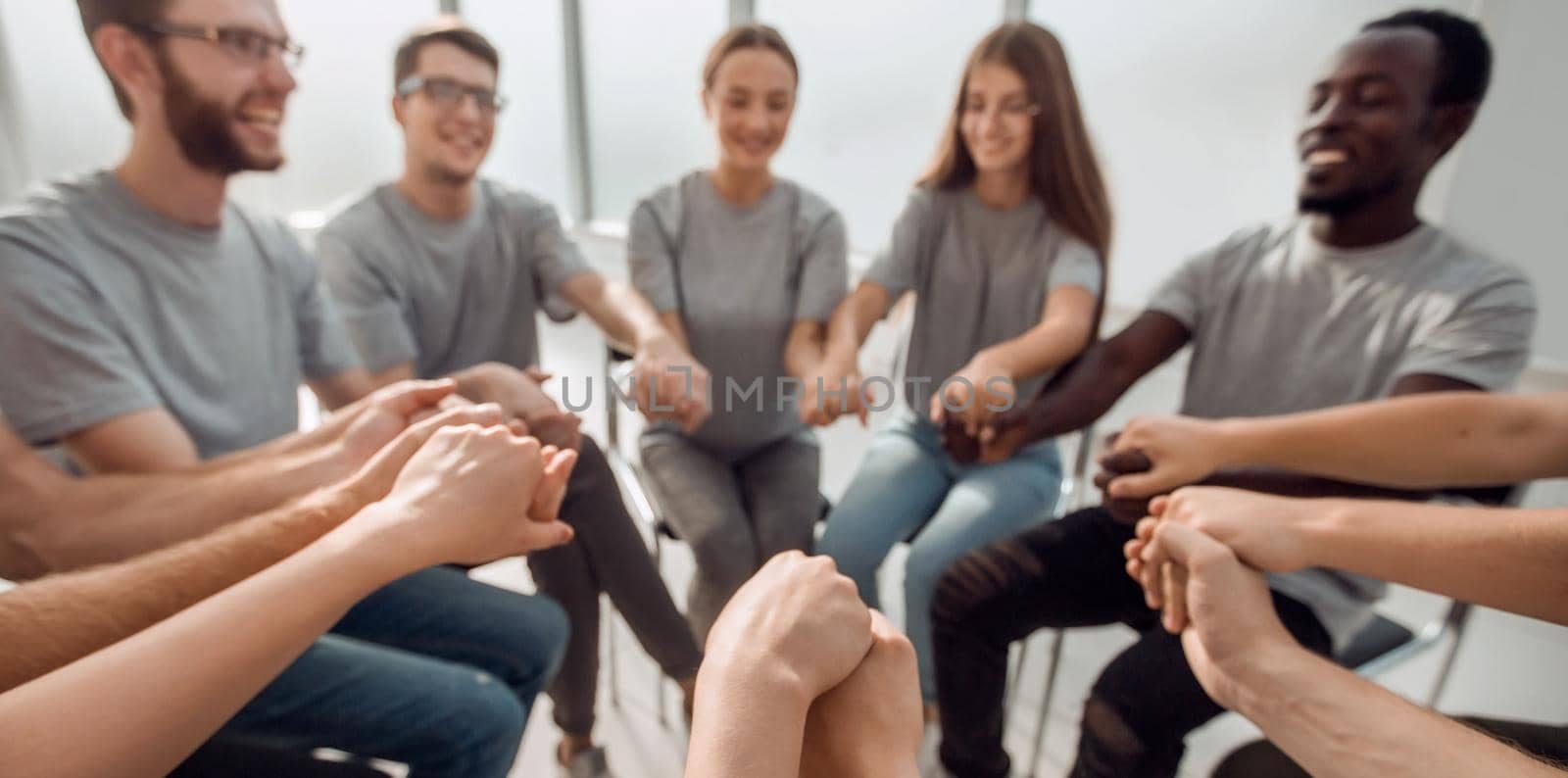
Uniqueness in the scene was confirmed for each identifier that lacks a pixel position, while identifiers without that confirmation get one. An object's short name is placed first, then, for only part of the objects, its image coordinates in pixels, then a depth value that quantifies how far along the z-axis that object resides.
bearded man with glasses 0.65
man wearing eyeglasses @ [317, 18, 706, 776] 0.97
